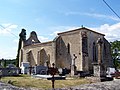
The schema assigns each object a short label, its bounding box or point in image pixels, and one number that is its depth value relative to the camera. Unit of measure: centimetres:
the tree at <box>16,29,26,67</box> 2927
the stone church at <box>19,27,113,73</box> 2082
